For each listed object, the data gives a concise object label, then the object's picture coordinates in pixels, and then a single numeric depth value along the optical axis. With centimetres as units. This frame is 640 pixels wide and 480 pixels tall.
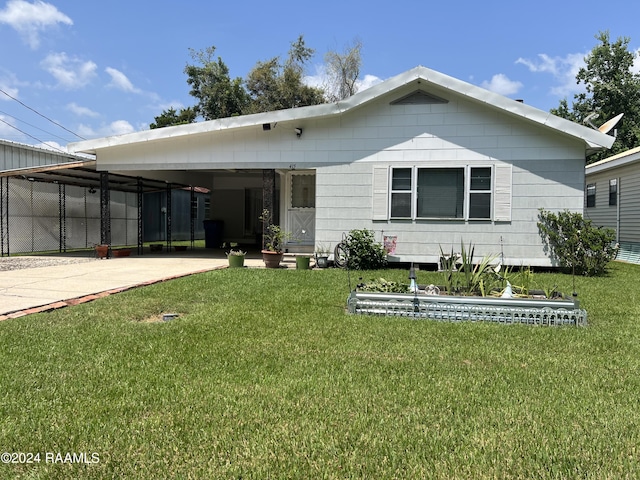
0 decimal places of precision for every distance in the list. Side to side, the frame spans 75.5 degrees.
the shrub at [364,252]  953
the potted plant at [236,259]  959
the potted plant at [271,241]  977
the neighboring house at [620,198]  1327
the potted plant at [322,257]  1006
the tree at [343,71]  3016
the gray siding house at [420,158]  930
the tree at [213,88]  3116
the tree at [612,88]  2495
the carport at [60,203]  1201
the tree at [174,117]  3167
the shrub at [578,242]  884
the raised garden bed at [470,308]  483
